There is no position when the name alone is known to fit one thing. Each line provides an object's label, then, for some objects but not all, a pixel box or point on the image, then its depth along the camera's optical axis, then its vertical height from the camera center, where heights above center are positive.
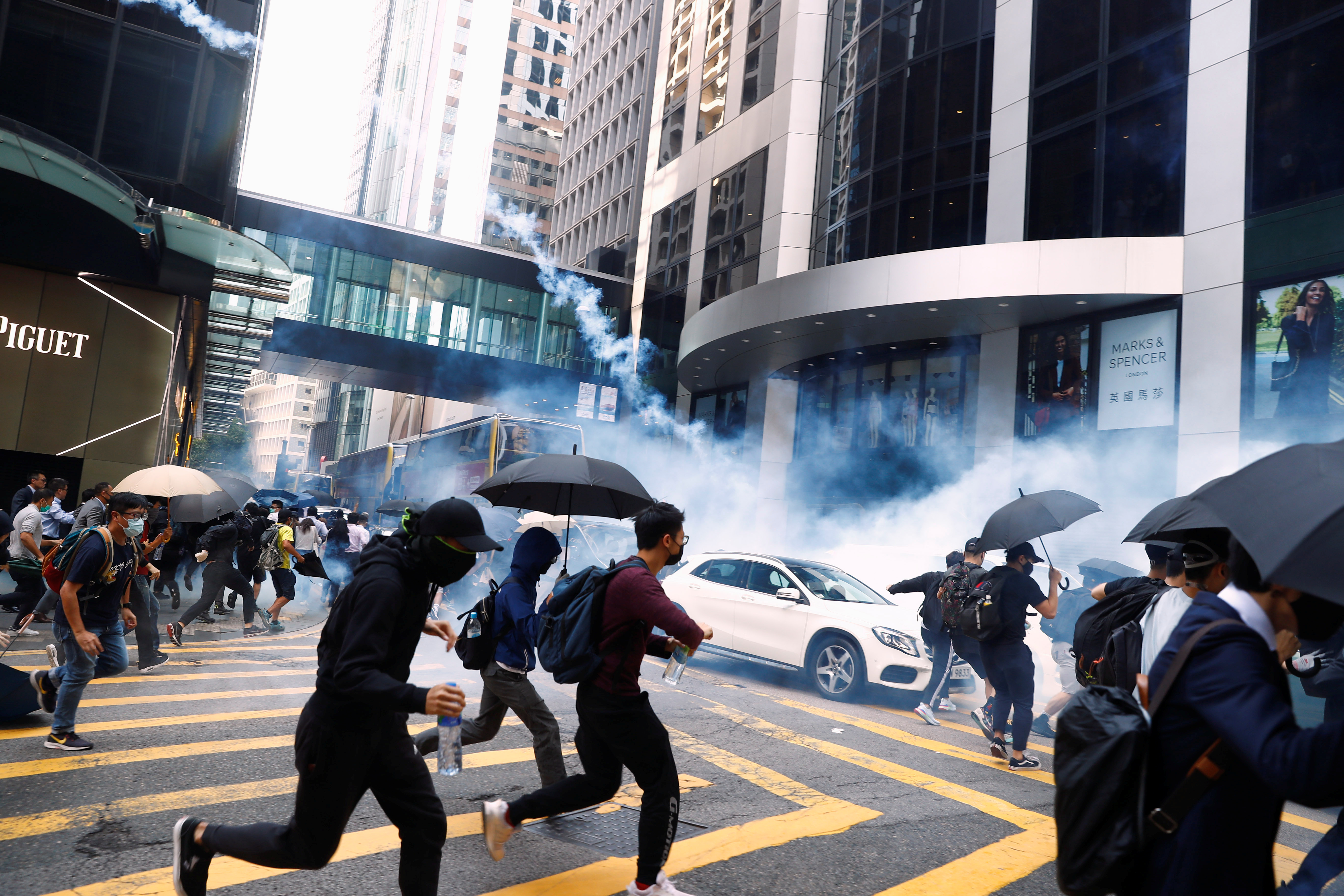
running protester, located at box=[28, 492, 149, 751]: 5.60 -1.00
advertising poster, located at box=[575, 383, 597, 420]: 31.61 +4.23
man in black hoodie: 2.95 -0.78
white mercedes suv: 9.17 -0.91
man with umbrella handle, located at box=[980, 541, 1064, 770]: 6.76 -0.73
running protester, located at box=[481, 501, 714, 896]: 3.71 -0.94
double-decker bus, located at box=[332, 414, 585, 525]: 20.77 +1.32
